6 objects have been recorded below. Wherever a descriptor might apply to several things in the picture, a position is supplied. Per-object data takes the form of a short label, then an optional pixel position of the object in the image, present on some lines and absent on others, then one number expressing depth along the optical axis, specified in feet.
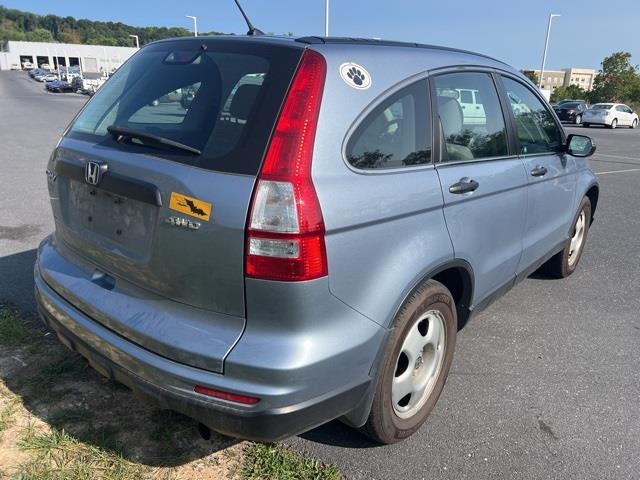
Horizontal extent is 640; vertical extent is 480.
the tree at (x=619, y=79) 144.87
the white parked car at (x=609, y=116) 100.48
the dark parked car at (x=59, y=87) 160.35
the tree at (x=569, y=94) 168.73
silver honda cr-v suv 6.08
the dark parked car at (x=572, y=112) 106.93
